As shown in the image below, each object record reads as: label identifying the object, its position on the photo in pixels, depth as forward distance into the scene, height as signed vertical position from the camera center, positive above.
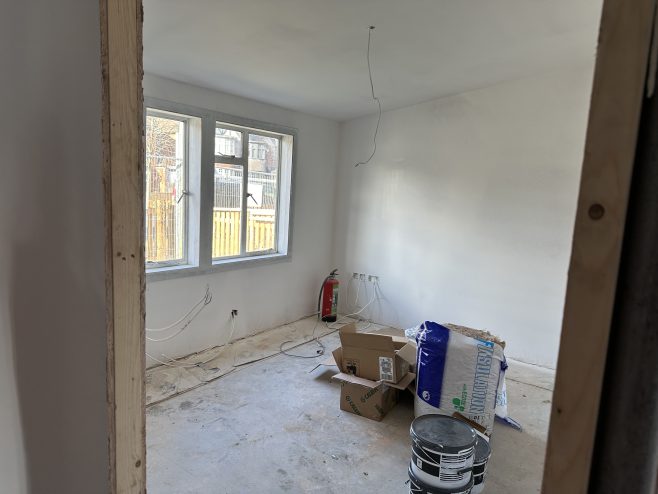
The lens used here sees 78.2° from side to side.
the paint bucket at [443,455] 1.87 -1.13
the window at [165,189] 3.30 +0.08
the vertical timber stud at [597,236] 0.48 -0.02
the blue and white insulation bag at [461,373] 2.44 -0.96
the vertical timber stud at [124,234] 0.92 -0.09
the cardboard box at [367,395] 2.85 -1.32
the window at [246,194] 3.85 +0.09
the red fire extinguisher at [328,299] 4.86 -1.11
